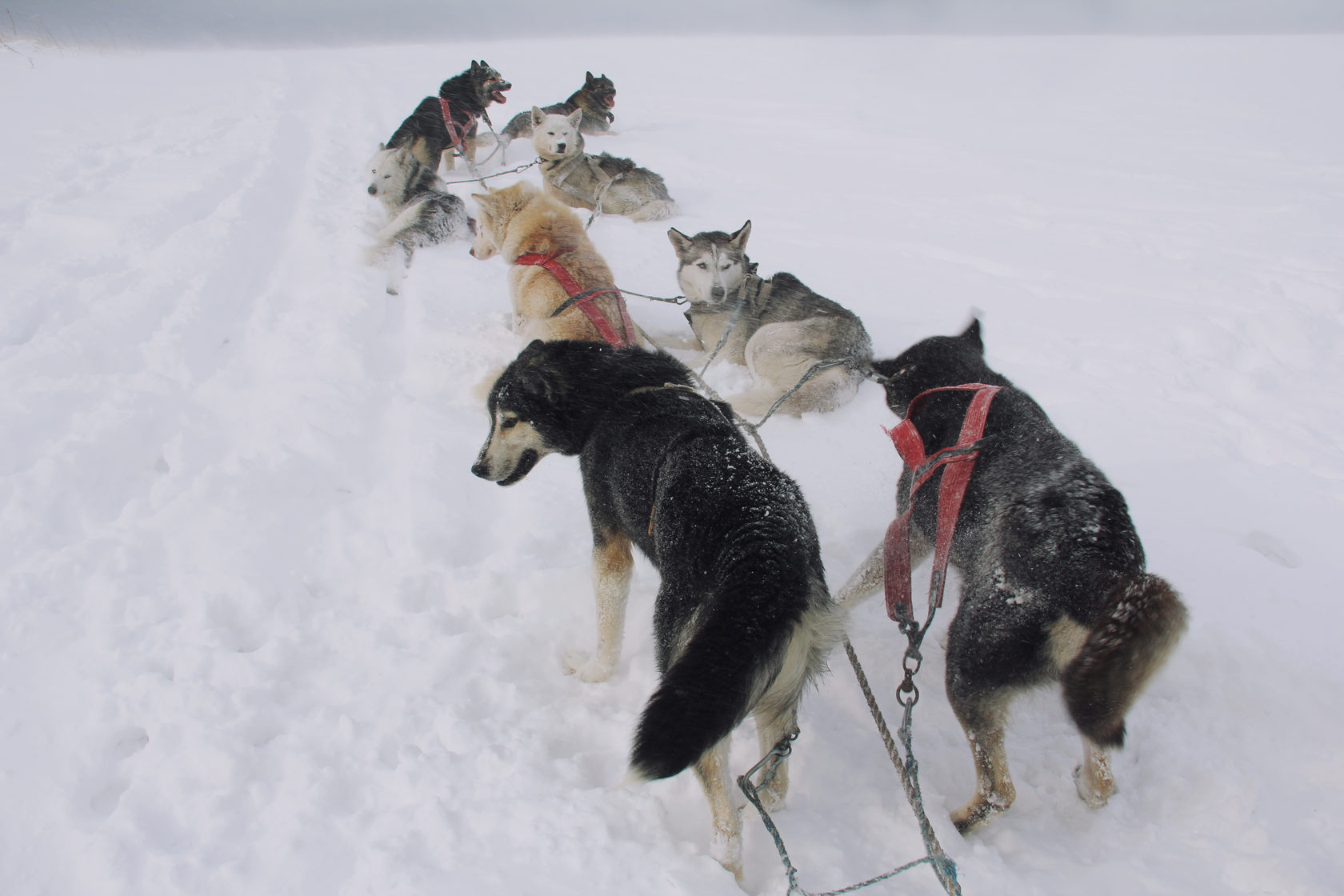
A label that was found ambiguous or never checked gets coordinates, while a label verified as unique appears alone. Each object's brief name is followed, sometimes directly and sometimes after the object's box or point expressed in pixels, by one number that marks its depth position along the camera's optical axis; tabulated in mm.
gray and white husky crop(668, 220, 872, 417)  4379
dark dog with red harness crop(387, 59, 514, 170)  8867
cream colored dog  4168
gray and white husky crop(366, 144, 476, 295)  6120
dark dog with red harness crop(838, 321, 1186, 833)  1639
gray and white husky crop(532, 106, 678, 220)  8164
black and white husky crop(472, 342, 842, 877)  1332
